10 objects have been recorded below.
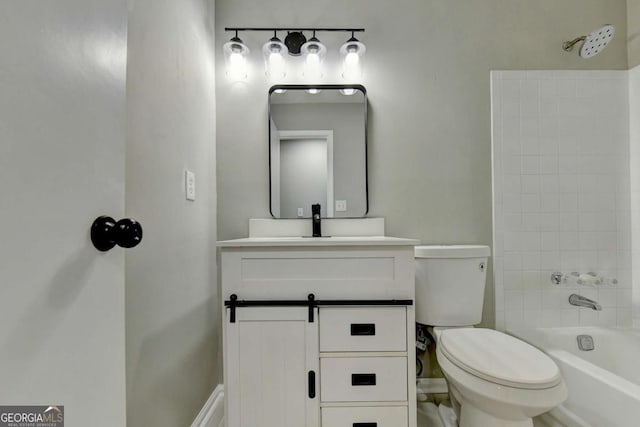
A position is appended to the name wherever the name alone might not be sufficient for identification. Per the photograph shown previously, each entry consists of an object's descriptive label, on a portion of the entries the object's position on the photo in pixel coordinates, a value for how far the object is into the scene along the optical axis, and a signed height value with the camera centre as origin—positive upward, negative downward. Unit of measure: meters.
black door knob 0.44 -0.03
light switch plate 1.28 +0.14
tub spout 1.48 -0.48
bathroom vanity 1.13 -0.48
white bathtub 1.04 -0.70
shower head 1.45 +0.89
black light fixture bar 1.65 +1.07
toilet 0.95 -0.54
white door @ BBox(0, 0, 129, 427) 0.31 +0.02
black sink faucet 1.55 -0.03
